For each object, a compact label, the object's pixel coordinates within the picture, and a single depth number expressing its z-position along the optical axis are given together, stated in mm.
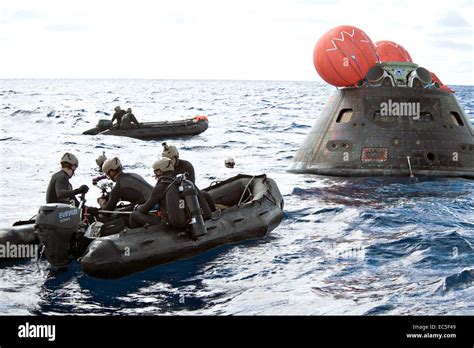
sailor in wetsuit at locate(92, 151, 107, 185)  13984
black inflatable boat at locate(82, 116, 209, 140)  34219
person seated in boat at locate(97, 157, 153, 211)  12547
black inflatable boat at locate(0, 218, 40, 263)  12328
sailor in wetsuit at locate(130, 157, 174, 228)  11893
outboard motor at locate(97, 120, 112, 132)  35188
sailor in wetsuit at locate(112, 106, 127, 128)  35125
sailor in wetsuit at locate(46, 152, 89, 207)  12523
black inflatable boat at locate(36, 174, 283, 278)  11219
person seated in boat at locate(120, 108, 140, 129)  34094
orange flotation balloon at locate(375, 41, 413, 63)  23547
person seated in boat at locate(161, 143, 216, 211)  13336
